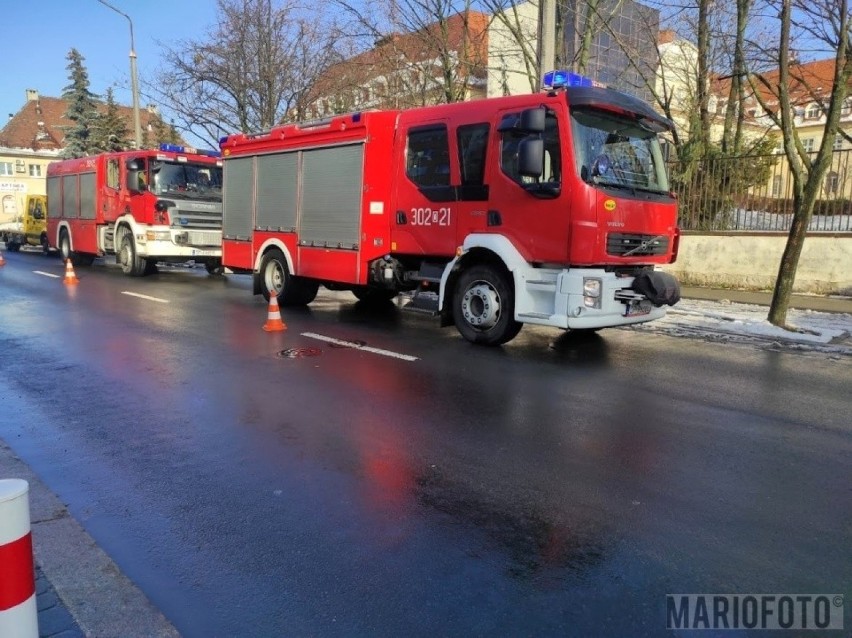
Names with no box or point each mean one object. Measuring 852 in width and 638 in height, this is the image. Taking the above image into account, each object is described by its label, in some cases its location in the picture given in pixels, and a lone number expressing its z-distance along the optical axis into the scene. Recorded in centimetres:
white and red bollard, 187
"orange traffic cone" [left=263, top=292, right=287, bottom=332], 923
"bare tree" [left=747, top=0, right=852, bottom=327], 921
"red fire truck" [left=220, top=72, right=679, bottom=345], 732
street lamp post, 2364
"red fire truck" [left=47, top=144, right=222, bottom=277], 1566
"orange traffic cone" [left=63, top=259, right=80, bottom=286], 1496
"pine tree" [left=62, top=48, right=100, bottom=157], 4691
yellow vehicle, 2675
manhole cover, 764
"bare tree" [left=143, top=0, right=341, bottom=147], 2075
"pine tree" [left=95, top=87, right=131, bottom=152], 4547
